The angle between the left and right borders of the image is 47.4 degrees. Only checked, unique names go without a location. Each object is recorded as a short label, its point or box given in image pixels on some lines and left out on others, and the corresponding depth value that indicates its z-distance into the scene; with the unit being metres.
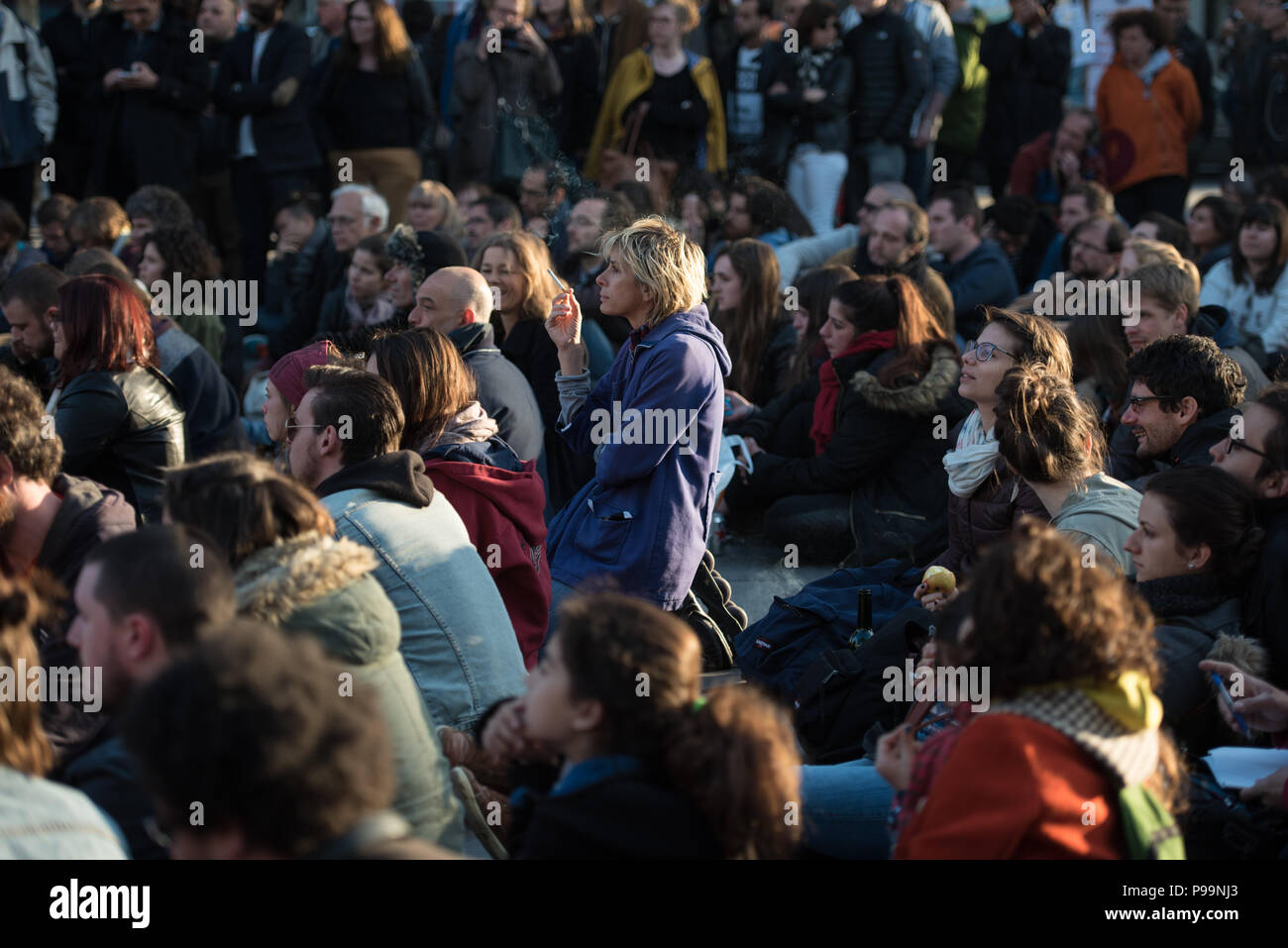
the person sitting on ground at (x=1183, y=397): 4.78
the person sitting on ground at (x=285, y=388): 4.57
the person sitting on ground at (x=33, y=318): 5.82
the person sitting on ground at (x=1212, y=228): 8.42
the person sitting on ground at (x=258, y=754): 2.03
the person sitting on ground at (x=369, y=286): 7.68
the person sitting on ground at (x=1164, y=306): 6.07
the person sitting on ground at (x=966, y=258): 8.15
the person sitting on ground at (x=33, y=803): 2.40
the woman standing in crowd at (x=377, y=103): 10.10
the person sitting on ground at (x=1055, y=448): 4.23
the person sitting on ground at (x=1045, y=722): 2.48
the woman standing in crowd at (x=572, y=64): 10.83
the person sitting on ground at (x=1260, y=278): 7.50
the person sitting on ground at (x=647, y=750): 2.46
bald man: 5.28
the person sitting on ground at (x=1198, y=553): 3.70
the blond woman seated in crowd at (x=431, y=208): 8.83
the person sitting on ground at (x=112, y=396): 5.11
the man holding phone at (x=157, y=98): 9.91
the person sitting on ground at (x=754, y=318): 7.69
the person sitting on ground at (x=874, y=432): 6.32
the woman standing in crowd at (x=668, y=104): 10.13
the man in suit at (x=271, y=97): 9.98
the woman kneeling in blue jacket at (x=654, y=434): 4.65
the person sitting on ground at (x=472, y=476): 4.36
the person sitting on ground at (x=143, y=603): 2.67
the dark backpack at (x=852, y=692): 4.33
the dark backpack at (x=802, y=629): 4.96
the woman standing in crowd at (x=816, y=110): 9.95
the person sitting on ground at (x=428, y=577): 3.62
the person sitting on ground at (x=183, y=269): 7.38
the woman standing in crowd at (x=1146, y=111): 10.10
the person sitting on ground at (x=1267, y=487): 3.66
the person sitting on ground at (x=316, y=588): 2.93
